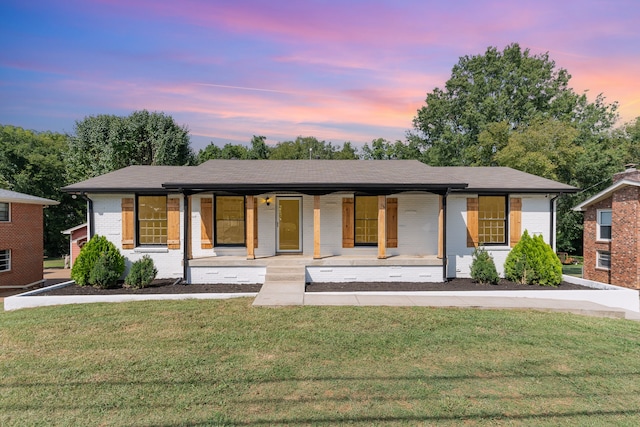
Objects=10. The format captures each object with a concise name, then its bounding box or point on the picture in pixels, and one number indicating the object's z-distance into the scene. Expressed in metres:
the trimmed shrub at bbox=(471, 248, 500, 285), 10.84
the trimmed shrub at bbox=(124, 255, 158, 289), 10.25
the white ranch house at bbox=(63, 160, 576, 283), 10.99
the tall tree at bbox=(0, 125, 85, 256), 28.44
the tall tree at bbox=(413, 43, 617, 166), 31.00
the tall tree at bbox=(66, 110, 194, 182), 26.89
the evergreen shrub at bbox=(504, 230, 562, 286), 10.88
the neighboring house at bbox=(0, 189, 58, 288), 15.27
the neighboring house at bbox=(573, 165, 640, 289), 14.46
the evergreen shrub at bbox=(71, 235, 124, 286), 10.49
